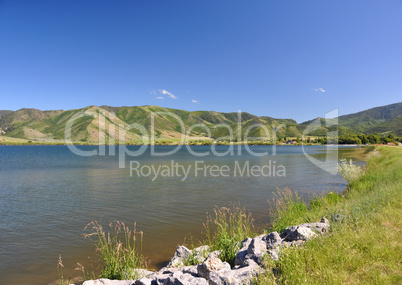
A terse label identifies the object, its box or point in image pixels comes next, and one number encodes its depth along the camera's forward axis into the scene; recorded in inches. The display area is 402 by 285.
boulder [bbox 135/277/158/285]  280.9
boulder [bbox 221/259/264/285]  241.8
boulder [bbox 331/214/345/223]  378.3
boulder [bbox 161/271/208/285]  249.0
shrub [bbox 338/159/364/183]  1030.8
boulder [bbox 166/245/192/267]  374.0
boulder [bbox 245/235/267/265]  291.9
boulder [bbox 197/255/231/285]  250.5
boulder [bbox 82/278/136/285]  299.4
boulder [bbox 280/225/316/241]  335.3
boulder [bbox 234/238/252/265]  319.9
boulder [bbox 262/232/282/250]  343.9
